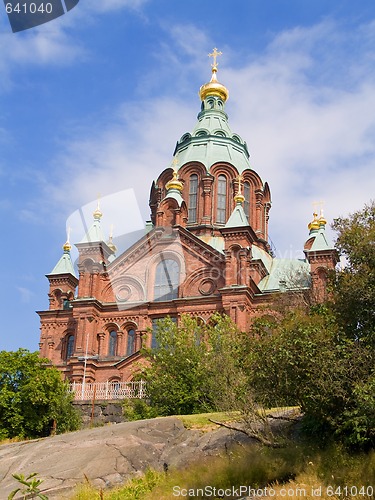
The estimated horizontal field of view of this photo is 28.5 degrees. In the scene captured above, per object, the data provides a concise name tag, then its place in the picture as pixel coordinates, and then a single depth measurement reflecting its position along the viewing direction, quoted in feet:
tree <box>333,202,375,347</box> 62.59
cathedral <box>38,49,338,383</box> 149.69
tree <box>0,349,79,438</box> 111.24
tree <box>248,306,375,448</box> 57.31
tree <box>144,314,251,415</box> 94.53
